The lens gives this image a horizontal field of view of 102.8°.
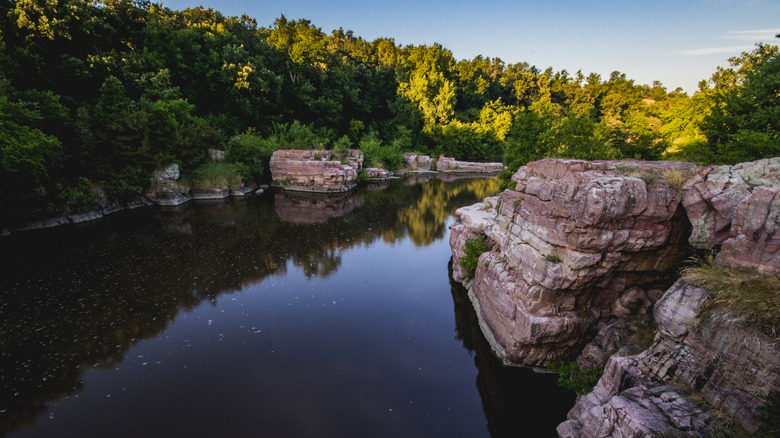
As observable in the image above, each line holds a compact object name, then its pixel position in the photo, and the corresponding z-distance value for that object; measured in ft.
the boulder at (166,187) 82.74
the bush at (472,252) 41.01
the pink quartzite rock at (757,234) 15.48
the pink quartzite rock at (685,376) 13.50
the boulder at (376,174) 138.45
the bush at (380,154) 150.92
